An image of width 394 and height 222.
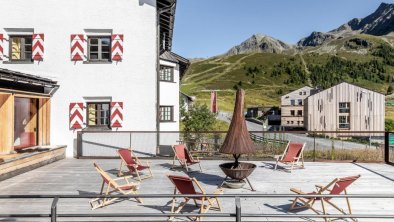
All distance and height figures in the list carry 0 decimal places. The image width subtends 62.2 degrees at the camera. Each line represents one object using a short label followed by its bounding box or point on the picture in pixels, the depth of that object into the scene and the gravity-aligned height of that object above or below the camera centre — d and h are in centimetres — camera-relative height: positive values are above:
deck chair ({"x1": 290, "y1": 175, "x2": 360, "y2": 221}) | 647 -152
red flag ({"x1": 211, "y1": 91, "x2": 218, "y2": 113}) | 2955 +124
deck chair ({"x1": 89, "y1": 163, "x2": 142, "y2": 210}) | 725 -177
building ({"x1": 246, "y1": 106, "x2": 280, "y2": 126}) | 8083 +81
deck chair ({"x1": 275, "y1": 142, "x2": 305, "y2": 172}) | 1134 -134
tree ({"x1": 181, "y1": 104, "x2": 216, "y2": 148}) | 3022 -21
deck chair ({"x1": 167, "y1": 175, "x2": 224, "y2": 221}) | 650 -147
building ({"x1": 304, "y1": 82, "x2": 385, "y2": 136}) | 5462 +128
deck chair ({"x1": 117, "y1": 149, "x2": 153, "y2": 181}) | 977 -147
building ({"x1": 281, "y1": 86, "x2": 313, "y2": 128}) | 7069 +137
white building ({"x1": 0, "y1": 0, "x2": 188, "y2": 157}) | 1493 +268
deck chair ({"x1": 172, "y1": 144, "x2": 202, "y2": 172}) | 1078 -134
